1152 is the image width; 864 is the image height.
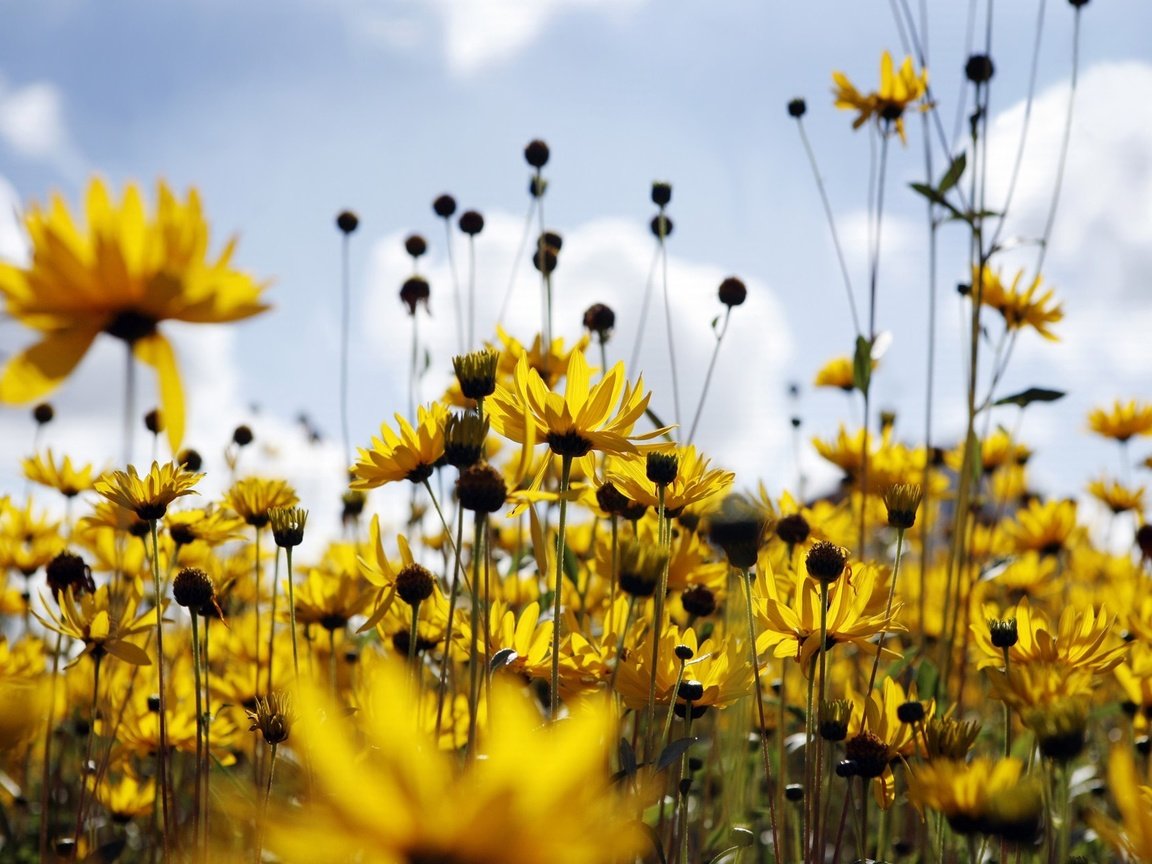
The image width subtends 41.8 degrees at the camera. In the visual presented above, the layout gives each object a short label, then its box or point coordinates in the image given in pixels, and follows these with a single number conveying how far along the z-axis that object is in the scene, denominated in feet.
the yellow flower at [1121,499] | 10.71
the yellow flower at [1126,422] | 10.89
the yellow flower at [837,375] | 9.21
